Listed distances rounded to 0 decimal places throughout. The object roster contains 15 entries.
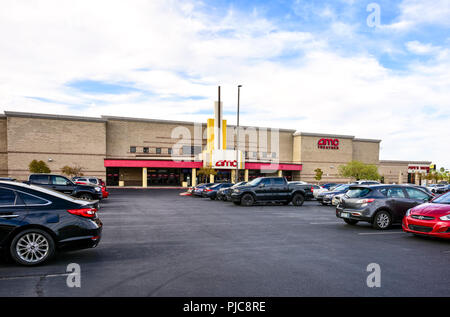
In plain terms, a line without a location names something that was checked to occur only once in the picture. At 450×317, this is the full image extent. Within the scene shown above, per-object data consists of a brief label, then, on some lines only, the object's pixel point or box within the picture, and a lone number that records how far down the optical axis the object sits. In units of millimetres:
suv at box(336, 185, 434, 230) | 11969
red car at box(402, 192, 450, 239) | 9117
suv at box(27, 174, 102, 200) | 18938
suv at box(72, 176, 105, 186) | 29689
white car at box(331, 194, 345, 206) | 21444
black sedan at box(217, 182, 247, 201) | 26703
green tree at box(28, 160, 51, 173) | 42875
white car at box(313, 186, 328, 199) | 28509
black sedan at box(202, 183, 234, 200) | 28703
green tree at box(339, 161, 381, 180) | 62422
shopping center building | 48781
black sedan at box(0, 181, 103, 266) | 6445
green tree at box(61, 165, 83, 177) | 44825
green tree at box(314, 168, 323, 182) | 59531
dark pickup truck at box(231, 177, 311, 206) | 21342
